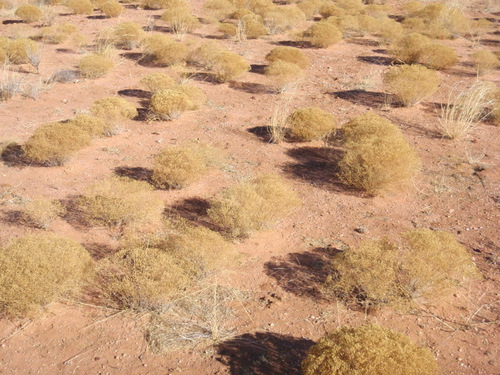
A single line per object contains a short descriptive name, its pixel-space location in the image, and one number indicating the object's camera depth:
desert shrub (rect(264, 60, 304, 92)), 10.31
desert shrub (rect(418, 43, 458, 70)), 11.58
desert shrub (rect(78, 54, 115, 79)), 10.66
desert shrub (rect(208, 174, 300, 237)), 5.43
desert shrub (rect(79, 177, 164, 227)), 5.53
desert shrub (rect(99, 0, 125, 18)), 15.73
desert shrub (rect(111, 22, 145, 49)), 12.85
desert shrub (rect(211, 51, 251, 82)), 10.71
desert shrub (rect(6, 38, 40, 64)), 11.20
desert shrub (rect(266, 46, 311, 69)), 11.66
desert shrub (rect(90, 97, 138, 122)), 8.35
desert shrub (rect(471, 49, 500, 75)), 11.52
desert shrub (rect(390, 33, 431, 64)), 11.89
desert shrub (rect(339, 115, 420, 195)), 6.33
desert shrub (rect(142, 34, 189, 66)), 11.74
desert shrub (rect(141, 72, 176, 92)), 9.83
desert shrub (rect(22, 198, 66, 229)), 5.50
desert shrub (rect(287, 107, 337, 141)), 7.95
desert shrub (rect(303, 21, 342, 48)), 13.39
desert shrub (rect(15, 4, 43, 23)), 15.01
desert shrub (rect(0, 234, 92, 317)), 4.19
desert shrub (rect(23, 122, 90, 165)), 6.81
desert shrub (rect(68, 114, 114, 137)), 7.79
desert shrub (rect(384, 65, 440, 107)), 9.24
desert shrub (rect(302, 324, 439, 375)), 3.31
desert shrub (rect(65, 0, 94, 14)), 16.27
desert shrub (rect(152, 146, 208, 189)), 6.37
